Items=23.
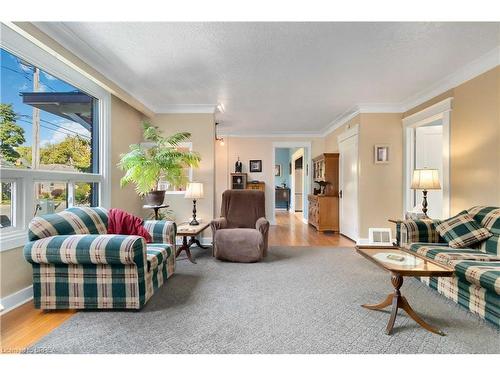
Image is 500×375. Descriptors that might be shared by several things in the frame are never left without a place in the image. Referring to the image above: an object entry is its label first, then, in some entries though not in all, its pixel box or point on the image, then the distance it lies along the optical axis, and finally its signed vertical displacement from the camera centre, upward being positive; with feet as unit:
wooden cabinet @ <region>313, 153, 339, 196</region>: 17.75 +0.91
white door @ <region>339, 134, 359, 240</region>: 14.62 -0.11
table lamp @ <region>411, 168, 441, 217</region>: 9.93 +0.24
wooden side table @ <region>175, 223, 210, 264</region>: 10.47 -2.09
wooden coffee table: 5.35 -1.94
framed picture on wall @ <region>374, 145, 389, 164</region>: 13.79 +1.81
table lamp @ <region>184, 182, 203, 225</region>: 11.91 -0.32
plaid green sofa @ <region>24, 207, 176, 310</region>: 5.95 -2.15
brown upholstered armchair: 10.42 -2.03
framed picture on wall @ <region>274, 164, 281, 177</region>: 33.83 +2.26
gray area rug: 4.95 -3.34
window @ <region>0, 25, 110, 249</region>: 6.81 +1.70
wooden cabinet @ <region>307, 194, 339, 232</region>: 17.56 -2.04
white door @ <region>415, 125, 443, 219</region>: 13.12 +1.80
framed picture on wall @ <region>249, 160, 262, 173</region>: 21.48 +1.78
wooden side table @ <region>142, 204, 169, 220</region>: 11.33 -1.11
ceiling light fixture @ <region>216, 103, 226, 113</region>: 13.81 +4.59
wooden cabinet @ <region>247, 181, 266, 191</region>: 20.88 -0.01
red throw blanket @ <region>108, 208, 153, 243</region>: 8.13 -1.38
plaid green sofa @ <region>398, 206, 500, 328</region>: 5.73 -2.08
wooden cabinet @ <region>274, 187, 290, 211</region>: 32.81 -1.37
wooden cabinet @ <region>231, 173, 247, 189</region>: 20.93 +0.38
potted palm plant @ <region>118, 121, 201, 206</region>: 10.42 +0.89
